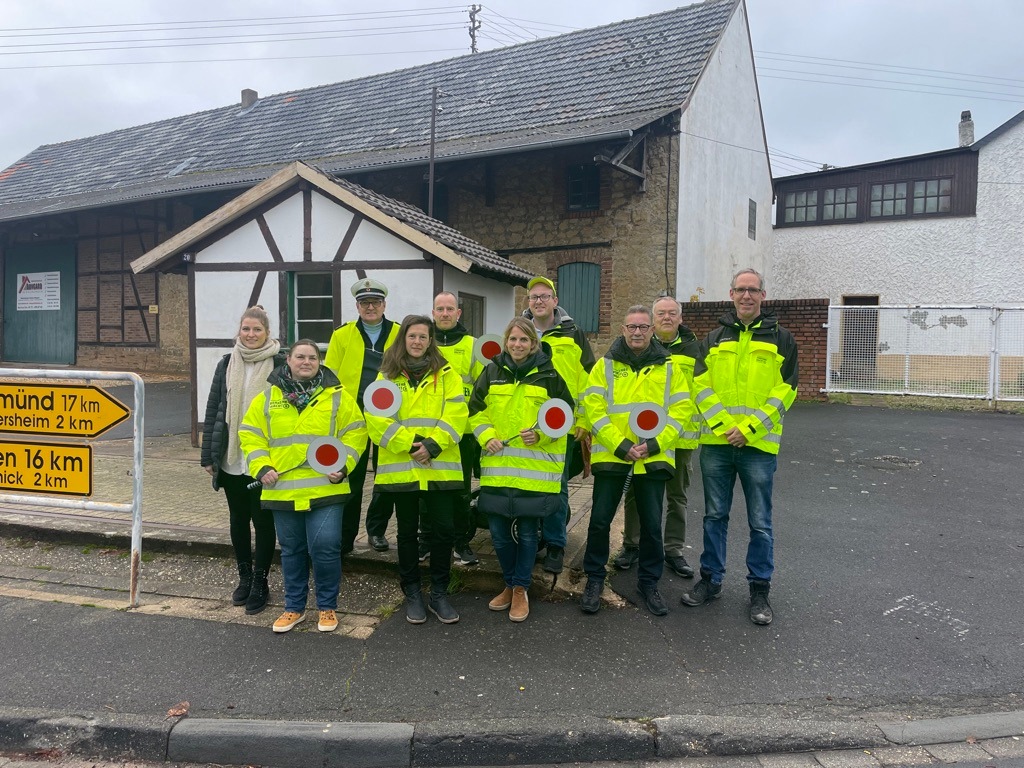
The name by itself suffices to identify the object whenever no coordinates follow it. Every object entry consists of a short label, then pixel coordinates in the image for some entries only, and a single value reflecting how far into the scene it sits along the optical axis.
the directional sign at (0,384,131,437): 4.48
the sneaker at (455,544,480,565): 4.62
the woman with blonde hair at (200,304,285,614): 4.03
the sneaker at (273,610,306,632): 3.90
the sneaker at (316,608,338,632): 3.89
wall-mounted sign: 21.95
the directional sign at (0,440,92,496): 4.56
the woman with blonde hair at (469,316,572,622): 3.88
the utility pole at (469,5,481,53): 37.78
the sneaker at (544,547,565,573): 4.50
